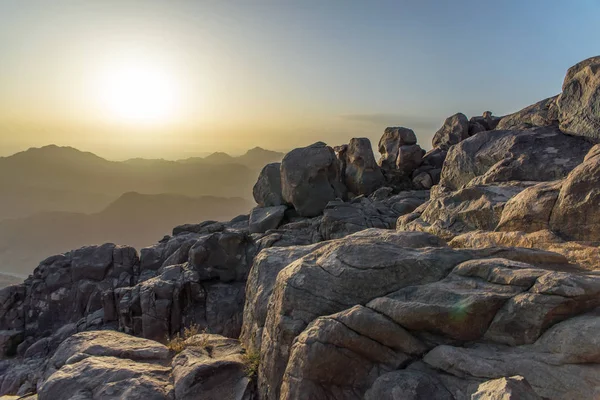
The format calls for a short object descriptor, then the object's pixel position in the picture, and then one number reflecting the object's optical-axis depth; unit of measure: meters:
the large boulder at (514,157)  21.16
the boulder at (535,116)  31.31
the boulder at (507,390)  5.96
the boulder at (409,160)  53.50
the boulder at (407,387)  8.20
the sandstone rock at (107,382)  11.10
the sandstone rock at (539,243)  11.83
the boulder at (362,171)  51.06
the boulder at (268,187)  51.78
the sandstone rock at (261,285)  13.77
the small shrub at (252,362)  11.96
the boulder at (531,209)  14.49
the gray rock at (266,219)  46.00
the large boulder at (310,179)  47.31
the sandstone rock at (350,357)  9.23
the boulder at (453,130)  56.25
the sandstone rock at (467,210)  17.41
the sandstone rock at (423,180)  49.40
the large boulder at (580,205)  13.10
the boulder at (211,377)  11.22
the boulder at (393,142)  56.62
